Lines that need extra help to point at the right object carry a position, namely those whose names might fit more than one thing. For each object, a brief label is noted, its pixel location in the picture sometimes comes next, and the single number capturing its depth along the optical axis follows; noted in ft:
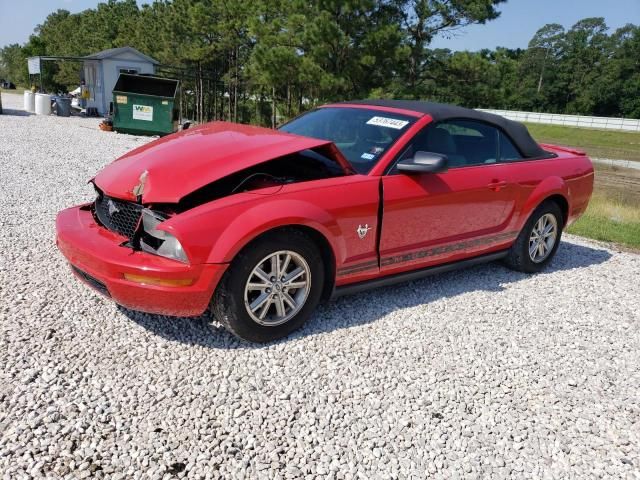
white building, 74.43
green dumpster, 51.26
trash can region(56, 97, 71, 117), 71.61
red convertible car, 9.87
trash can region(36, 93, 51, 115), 70.33
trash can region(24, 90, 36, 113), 74.08
